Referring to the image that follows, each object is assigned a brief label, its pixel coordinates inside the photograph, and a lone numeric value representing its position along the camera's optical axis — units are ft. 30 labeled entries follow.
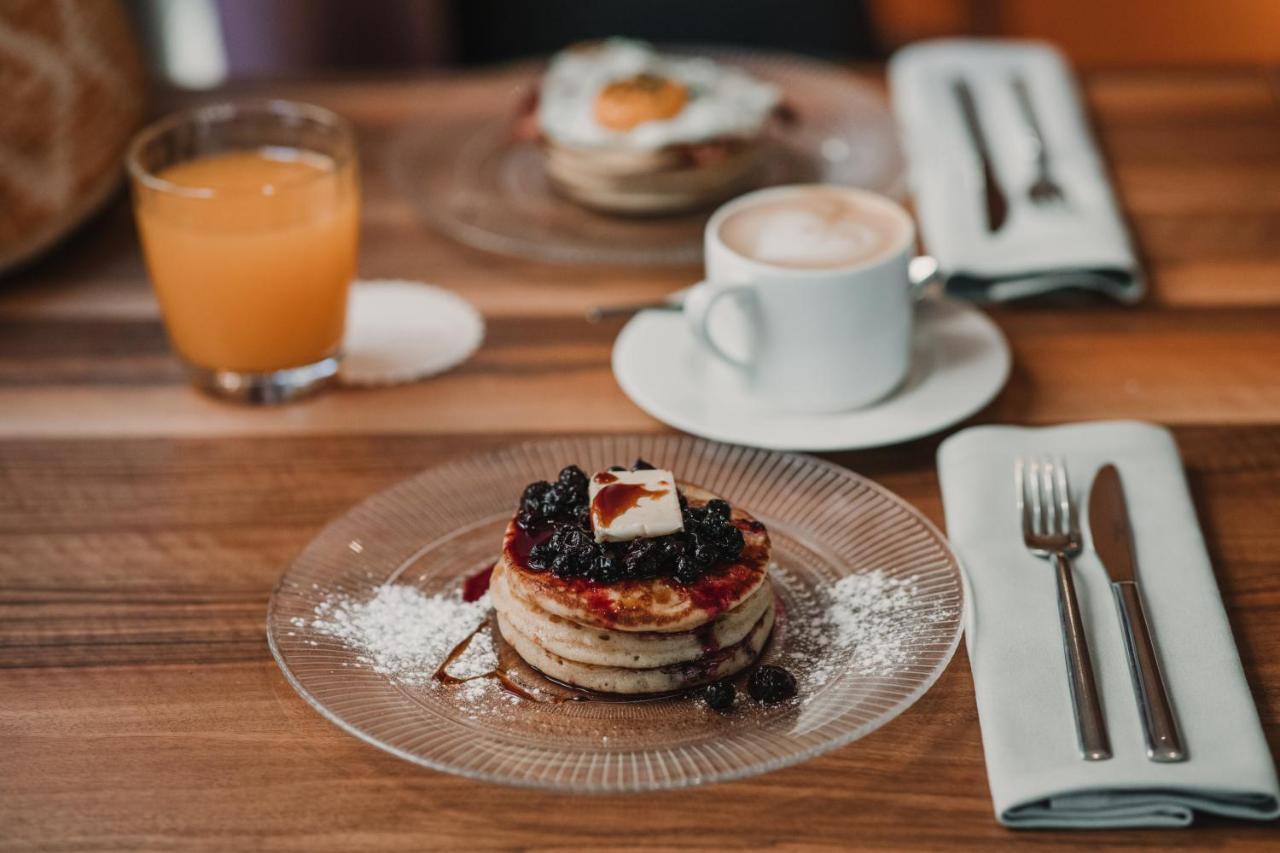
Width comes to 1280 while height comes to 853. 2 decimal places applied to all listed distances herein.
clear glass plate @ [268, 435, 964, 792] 3.03
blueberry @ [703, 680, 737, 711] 3.26
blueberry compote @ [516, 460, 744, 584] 3.34
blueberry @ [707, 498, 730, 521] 3.47
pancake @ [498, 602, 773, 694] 3.35
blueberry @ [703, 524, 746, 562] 3.41
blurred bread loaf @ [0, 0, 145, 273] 5.26
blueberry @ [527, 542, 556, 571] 3.42
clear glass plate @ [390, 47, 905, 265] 5.68
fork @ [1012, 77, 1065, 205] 5.71
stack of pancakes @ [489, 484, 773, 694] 3.29
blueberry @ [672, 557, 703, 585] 3.34
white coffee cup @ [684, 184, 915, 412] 4.34
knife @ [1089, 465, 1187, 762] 3.08
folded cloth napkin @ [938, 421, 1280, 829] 2.98
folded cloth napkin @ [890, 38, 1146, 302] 5.28
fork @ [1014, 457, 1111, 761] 3.12
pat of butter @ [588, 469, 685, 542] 3.35
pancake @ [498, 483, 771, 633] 3.28
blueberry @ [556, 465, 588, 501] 3.60
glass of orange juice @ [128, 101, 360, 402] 4.57
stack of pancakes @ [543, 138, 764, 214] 5.66
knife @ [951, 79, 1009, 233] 5.62
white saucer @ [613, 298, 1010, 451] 4.36
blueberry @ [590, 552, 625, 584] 3.34
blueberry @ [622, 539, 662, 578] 3.33
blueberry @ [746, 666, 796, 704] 3.26
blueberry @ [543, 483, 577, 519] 3.56
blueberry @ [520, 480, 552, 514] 3.58
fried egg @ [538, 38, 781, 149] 5.67
